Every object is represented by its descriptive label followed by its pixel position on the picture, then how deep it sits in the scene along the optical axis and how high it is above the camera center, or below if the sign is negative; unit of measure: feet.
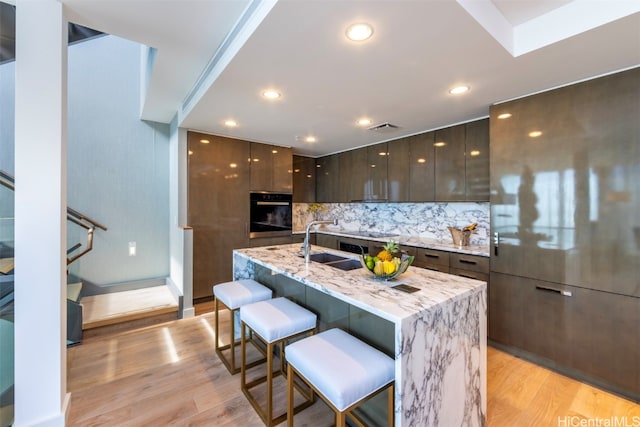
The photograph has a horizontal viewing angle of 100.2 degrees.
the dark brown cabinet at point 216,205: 11.21 +0.34
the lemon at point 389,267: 5.17 -1.07
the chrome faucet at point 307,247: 6.79 -0.90
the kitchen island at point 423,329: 3.79 -2.01
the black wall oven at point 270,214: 12.91 -0.09
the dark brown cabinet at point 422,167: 10.90 +1.88
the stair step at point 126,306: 9.04 -3.49
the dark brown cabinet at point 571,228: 6.05 -0.42
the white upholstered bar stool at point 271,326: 5.21 -2.32
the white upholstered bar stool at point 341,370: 3.63 -2.31
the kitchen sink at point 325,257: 7.79 -1.35
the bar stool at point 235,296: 6.80 -2.19
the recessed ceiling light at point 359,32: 4.60 +3.20
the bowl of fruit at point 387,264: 5.18 -1.01
